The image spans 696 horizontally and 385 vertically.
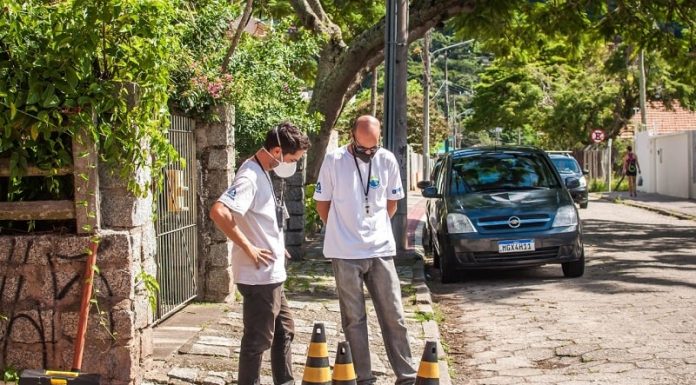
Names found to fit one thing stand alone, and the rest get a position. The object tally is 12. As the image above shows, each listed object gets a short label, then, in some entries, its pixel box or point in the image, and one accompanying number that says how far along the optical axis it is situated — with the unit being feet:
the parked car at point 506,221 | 42.83
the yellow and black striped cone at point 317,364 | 20.01
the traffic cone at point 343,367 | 19.77
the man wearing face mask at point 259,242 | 20.27
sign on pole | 151.84
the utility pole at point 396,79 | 47.26
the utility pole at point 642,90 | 141.49
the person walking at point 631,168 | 118.83
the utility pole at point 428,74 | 128.77
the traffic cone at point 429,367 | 19.60
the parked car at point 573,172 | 91.15
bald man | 23.03
